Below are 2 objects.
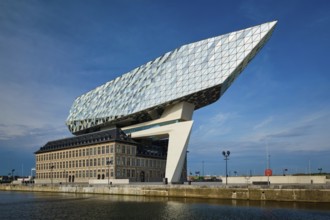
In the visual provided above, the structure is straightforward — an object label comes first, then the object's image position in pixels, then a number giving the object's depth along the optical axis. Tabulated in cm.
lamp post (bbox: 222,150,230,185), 6361
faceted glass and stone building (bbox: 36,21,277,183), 8056
